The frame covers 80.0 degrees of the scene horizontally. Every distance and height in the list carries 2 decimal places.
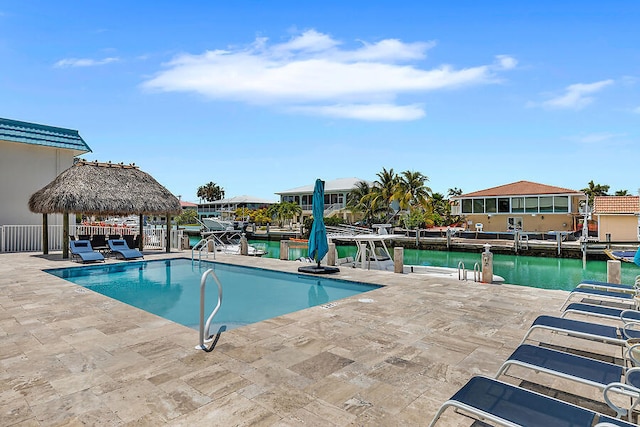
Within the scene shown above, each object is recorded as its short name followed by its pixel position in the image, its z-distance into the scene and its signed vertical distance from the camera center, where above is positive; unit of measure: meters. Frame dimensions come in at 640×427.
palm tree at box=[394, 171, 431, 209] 36.84 +2.48
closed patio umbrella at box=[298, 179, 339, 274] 9.80 -0.39
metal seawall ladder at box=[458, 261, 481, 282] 10.75 -1.99
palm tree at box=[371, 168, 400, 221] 37.94 +2.57
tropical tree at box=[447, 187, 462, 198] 70.56 +4.28
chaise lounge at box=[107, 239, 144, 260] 12.93 -1.11
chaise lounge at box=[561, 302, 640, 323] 4.24 -1.18
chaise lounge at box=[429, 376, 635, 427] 2.12 -1.15
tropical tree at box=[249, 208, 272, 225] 49.71 +0.05
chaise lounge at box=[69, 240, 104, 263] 11.70 -1.05
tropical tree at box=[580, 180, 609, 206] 57.55 +3.53
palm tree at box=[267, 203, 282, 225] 47.17 +0.64
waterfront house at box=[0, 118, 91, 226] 15.43 +2.46
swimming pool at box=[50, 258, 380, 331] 7.22 -1.74
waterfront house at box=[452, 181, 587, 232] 30.64 +0.46
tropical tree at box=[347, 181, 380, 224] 38.41 +1.45
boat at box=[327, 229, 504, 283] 14.04 -1.78
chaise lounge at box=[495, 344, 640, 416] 2.46 -1.17
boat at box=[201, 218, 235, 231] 39.24 -0.84
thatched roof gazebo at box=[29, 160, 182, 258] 12.68 +0.86
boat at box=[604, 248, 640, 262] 14.39 -1.67
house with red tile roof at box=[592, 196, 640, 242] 25.80 -0.42
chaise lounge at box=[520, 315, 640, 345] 3.59 -1.16
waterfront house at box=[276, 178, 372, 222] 44.16 +2.46
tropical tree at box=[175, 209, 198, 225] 53.89 -0.16
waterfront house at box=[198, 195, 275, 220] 59.44 +2.05
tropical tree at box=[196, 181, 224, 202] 82.56 +5.49
